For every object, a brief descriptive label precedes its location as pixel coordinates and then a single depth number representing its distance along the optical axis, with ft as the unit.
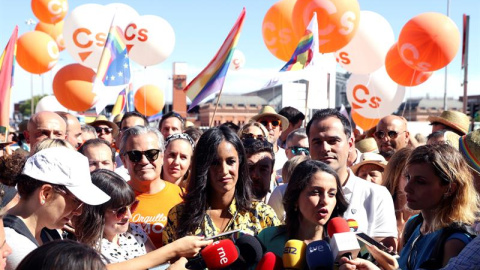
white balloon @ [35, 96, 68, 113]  53.57
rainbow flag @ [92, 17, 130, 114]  31.81
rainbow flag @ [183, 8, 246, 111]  27.73
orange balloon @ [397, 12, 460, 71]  33.06
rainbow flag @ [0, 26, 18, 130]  24.45
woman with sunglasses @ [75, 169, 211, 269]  11.83
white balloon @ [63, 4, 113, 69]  39.73
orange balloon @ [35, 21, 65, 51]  50.49
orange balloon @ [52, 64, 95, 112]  39.06
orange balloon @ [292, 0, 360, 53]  31.35
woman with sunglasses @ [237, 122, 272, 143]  20.70
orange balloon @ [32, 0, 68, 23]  46.55
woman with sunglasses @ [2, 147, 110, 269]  9.59
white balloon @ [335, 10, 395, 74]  36.63
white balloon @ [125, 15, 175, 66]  39.45
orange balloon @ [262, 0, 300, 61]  35.09
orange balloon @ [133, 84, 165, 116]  54.08
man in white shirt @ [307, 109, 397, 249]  12.69
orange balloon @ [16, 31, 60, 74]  42.45
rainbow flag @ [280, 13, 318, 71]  28.37
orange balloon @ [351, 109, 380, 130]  40.96
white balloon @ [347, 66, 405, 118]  40.32
